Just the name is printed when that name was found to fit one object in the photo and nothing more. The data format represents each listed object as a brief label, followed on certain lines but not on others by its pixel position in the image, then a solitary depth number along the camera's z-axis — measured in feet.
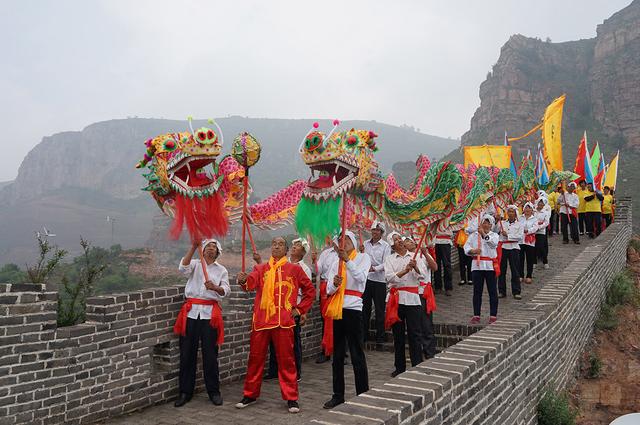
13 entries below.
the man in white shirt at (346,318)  16.40
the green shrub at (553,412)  18.53
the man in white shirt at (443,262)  32.42
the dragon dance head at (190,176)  16.40
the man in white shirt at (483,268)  25.09
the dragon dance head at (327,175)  16.44
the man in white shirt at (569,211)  46.14
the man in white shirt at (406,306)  19.36
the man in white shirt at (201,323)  17.16
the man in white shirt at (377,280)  23.95
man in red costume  16.57
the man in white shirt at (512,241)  30.25
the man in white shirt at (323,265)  21.71
